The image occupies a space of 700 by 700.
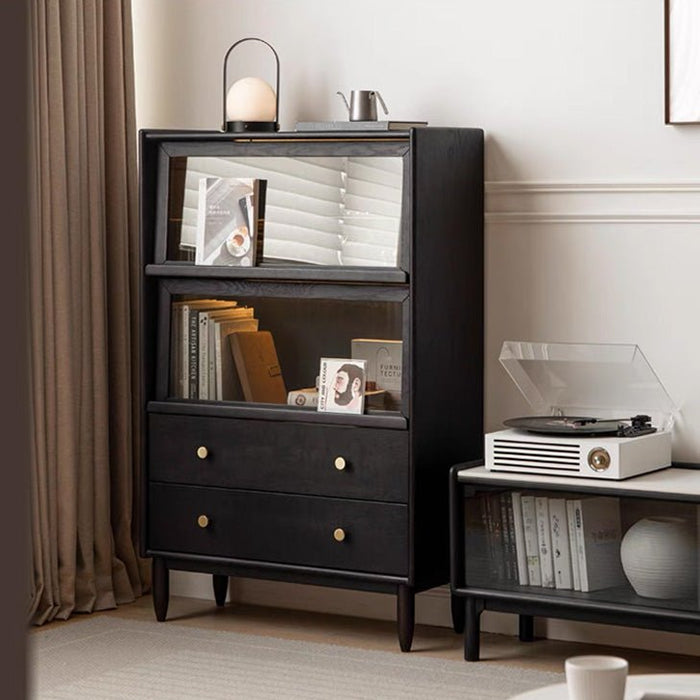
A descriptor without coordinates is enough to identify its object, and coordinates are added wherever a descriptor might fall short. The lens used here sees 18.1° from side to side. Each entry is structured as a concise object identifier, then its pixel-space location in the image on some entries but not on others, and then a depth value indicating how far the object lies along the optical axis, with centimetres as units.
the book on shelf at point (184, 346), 624
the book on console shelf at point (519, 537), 547
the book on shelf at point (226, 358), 616
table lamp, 617
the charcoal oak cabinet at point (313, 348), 568
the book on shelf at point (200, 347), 621
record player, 527
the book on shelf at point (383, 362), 574
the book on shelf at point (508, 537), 549
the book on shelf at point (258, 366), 607
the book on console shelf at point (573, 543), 534
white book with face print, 583
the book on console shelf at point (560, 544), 538
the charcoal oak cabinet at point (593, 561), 506
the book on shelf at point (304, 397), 601
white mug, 224
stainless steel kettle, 600
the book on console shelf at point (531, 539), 544
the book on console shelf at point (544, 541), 542
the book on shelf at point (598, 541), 524
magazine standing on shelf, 600
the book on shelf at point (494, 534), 551
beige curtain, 636
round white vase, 507
